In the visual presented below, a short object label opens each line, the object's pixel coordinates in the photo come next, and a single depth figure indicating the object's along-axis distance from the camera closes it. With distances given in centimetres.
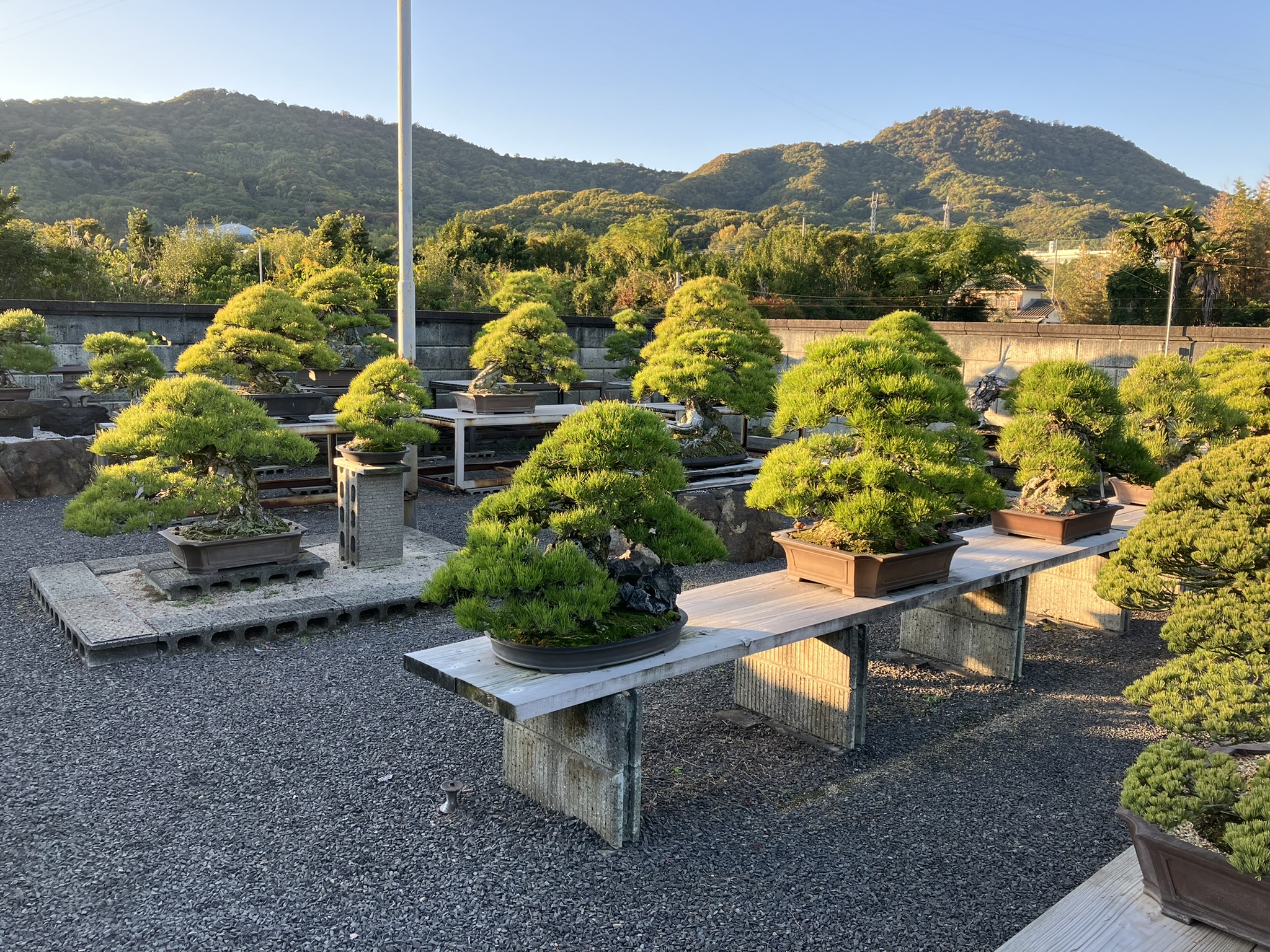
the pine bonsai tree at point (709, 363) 636
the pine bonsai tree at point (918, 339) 612
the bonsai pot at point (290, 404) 783
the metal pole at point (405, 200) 851
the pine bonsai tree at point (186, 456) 431
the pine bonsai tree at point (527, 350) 859
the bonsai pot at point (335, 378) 902
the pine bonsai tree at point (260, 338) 708
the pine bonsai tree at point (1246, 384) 599
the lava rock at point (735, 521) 623
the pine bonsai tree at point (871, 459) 348
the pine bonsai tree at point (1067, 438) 443
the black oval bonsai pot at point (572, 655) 261
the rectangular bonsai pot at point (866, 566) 343
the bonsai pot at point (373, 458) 538
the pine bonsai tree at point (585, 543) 258
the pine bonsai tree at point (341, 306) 906
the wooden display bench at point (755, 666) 262
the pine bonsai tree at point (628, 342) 1074
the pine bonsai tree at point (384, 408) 538
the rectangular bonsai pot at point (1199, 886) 191
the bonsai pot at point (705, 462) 710
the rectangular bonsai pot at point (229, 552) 475
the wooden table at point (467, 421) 827
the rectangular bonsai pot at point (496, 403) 860
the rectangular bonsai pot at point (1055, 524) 444
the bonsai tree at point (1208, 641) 194
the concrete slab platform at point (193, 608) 411
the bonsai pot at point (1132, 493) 564
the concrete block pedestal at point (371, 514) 536
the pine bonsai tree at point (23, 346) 766
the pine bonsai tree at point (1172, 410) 530
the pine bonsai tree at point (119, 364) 712
